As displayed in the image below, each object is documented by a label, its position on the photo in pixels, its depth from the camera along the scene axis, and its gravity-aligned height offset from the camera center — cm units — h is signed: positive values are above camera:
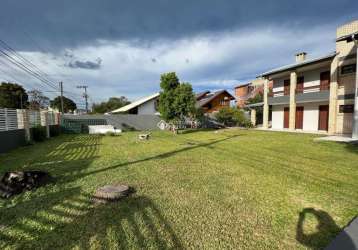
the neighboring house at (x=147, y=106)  2519 +163
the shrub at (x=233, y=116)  2122 +10
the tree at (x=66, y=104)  5825 +458
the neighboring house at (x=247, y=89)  3727 +629
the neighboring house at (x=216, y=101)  2890 +273
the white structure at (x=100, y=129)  1780 -117
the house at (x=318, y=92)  1276 +204
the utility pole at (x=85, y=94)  4162 +577
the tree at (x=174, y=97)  1534 +176
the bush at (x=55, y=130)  1447 -106
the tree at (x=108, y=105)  5988 +425
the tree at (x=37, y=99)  4081 +454
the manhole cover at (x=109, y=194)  342 -149
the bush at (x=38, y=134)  1112 -101
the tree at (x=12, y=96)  3625 +482
